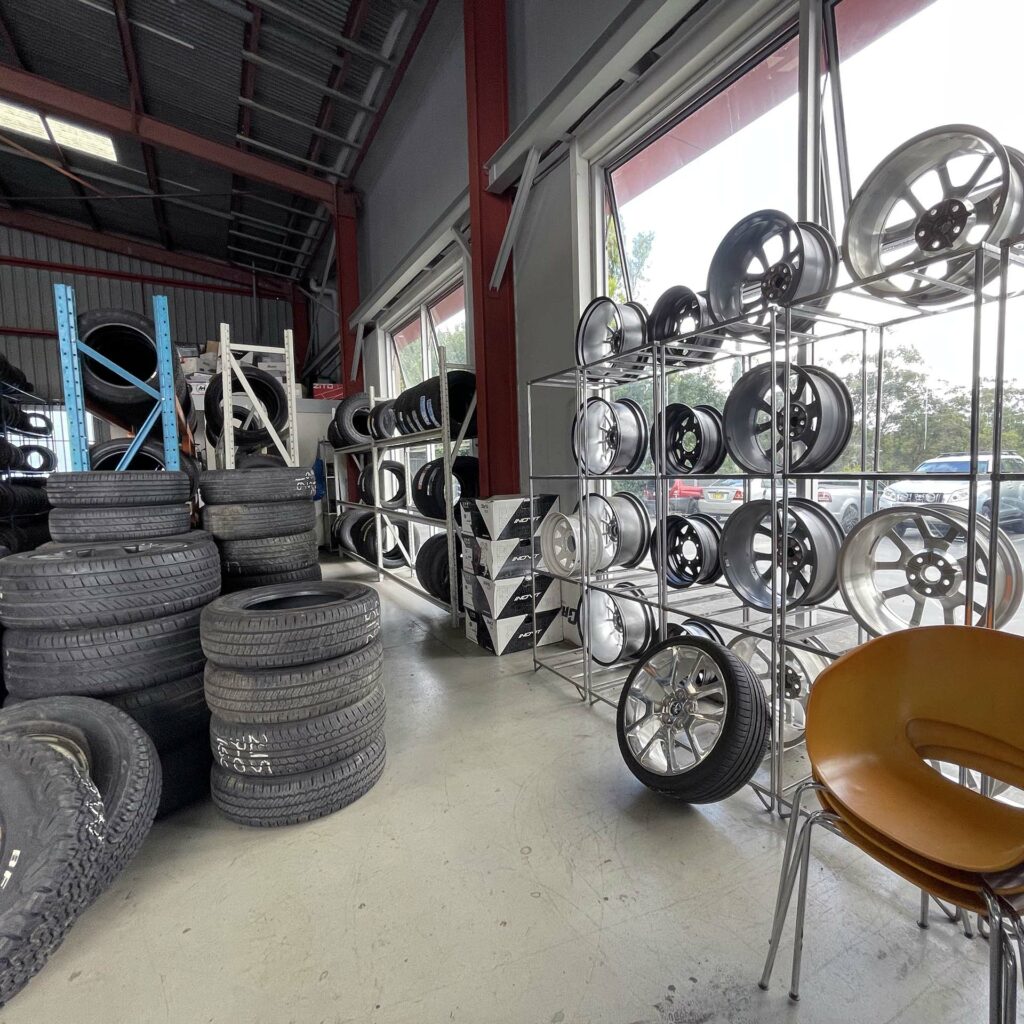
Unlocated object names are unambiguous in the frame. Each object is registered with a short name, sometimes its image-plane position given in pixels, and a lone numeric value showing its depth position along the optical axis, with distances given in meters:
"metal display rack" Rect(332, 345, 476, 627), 4.41
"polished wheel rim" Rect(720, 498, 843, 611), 1.98
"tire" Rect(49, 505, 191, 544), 2.66
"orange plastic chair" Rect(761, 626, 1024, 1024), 1.07
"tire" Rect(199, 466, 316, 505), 3.26
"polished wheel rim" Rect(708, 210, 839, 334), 2.04
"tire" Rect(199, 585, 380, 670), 1.97
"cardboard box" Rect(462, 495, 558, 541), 3.65
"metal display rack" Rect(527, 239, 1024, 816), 1.43
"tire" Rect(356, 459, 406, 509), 6.67
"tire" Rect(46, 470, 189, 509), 2.67
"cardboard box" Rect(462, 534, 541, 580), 3.67
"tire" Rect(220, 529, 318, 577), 3.19
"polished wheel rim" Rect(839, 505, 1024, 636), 1.70
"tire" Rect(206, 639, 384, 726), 1.96
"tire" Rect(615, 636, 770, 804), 1.86
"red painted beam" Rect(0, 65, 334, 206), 6.25
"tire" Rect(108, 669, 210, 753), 2.12
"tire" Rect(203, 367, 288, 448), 4.97
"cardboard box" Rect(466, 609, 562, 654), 3.79
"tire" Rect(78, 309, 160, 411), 3.56
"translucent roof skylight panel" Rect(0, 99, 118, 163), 7.12
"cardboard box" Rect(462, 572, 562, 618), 3.73
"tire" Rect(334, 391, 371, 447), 7.11
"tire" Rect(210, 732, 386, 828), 2.00
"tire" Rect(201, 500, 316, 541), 3.18
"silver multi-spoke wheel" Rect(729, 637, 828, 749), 2.35
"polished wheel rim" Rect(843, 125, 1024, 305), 1.57
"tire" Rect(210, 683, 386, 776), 1.98
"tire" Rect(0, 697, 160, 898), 1.55
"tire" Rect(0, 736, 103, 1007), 1.24
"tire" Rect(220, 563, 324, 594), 3.26
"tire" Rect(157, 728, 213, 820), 2.10
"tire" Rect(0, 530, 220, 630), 2.01
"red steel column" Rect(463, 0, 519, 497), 4.05
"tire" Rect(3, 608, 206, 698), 2.01
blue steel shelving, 3.09
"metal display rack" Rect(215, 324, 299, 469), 4.33
